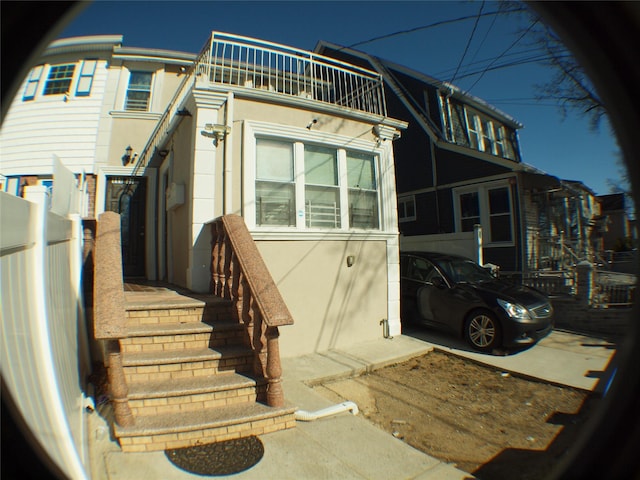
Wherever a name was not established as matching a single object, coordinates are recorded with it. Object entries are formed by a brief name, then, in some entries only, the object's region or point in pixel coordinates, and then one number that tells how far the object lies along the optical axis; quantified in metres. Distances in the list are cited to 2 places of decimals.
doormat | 2.30
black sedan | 5.16
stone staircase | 2.61
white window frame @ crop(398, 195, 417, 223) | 13.29
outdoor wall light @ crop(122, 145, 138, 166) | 8.52
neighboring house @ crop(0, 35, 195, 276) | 8.20
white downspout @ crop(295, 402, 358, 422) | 3.08
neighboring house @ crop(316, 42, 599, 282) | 10.41
